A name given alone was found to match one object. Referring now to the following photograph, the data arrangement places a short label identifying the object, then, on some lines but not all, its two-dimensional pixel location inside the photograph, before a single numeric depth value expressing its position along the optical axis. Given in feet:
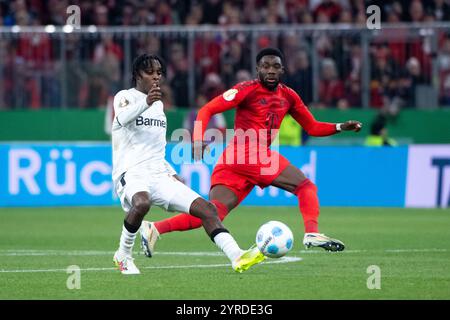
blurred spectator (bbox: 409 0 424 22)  81.61
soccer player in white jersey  35.60
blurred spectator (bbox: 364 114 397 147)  77.92
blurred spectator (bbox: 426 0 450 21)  81.97
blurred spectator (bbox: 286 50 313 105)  77.56
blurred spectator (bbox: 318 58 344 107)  78.38
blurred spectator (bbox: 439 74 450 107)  78.79
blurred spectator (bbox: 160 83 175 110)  79.21
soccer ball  36.17
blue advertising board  70.49
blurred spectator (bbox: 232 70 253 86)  77.66
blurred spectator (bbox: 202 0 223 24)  82.69
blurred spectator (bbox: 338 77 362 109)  79.77
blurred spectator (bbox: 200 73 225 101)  78.69
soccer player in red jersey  41.22
